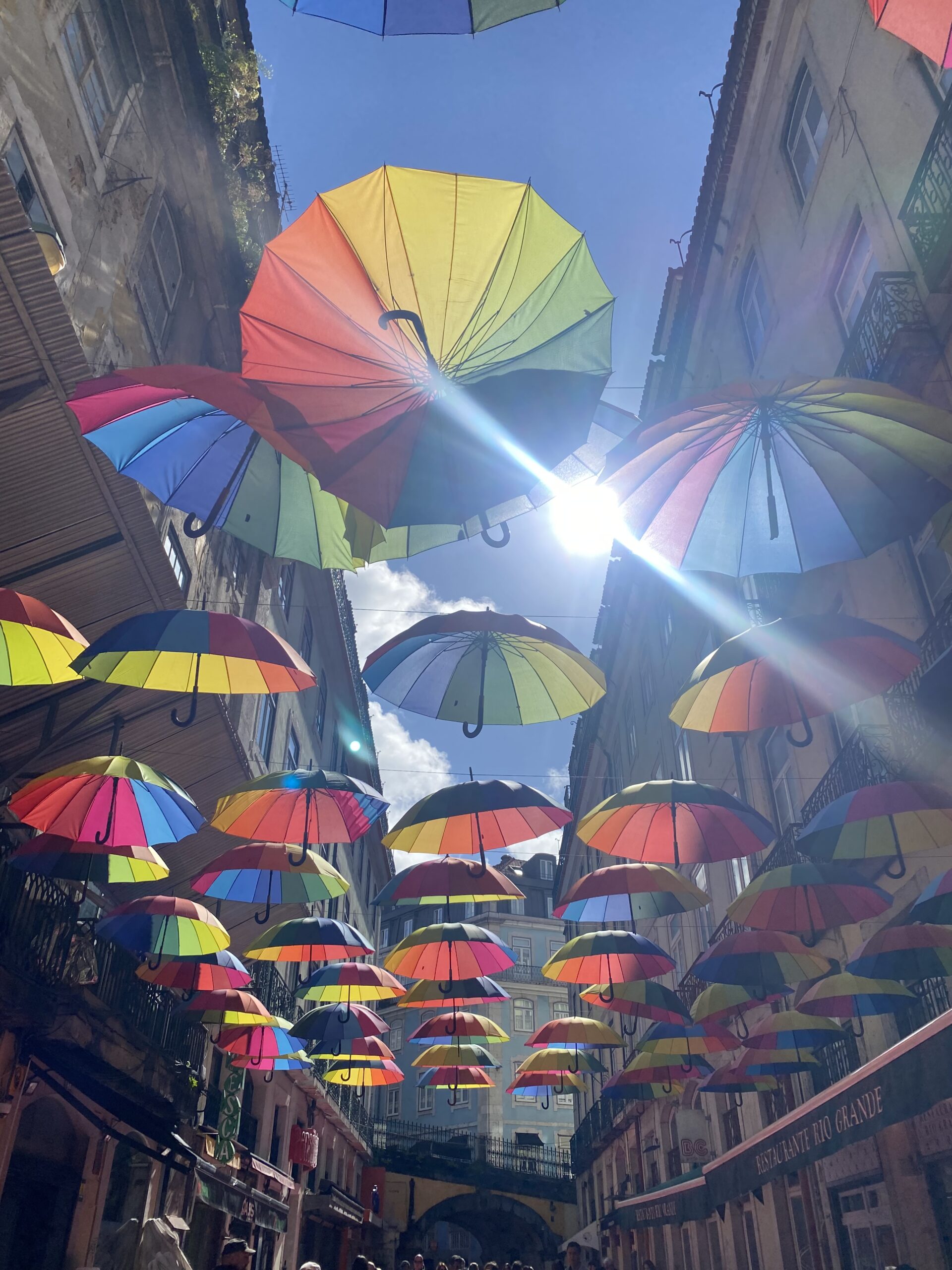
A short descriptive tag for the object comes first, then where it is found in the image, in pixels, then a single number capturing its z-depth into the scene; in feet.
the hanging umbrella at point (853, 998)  31.91
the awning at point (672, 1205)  34.83
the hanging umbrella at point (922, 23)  11.24
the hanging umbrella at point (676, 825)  29.22
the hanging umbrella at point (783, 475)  18.04
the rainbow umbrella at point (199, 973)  39.17
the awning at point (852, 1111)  17.24
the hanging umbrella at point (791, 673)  22.74
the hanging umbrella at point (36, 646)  22.07
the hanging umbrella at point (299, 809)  31.09
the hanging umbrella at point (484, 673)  24.86
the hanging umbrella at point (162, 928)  34.19
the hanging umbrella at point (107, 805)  28.14
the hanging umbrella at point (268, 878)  33.47
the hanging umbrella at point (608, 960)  40.11
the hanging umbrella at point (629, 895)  33.19
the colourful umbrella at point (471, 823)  28.73
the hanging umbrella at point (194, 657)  21.83
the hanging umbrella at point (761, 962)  33.94
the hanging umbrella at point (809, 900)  31.01
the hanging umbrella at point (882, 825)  25.79
